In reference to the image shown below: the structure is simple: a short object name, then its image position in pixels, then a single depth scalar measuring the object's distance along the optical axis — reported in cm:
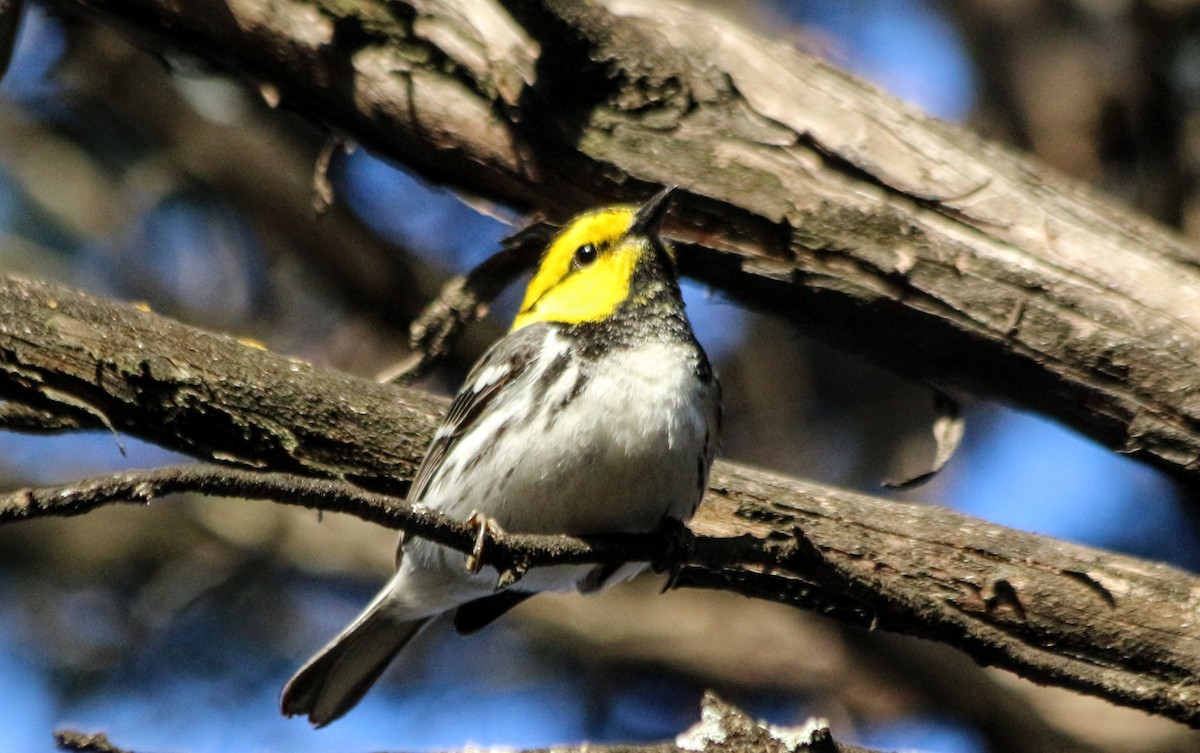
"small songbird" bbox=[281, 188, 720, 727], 750
